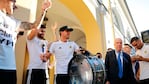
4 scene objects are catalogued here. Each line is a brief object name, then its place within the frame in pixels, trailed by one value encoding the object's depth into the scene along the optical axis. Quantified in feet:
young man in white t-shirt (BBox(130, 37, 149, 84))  12.67
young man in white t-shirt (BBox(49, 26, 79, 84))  11.25
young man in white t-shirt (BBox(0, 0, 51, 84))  6.26
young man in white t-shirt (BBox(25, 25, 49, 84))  9.66
